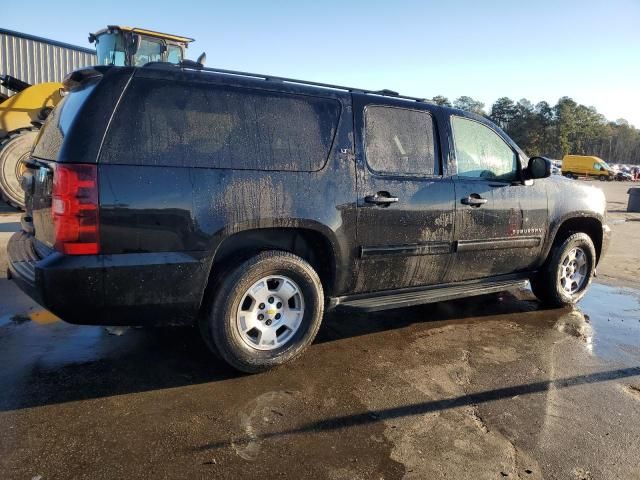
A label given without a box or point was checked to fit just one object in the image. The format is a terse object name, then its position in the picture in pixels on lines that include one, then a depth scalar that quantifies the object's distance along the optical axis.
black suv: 3.01
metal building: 14.14
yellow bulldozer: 10.35
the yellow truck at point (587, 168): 48.94
